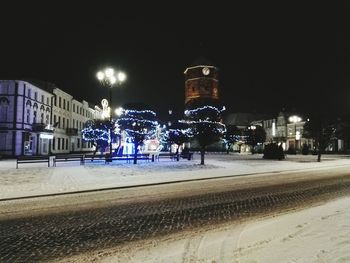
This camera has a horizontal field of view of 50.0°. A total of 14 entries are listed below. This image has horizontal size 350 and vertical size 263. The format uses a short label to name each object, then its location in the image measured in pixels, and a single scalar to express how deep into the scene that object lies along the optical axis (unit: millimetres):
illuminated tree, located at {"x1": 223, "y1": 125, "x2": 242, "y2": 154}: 74444
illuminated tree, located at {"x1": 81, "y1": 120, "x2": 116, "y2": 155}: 45062
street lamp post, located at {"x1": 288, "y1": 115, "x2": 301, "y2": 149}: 84650
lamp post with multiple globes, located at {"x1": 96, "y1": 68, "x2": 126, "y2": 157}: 24566
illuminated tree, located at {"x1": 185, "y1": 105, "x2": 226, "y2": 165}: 33344
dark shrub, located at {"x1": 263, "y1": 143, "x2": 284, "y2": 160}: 44031
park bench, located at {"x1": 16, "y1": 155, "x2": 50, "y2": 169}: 27531
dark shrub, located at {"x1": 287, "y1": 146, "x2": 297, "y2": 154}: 62694
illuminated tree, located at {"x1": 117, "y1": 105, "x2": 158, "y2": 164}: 32062
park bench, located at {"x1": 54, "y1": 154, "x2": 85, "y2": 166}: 29516
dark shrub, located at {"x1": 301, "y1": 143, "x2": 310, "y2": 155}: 60519
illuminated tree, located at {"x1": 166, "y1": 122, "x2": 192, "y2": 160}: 52975
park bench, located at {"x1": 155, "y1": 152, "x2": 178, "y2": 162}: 38400
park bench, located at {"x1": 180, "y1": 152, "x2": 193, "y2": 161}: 40412
